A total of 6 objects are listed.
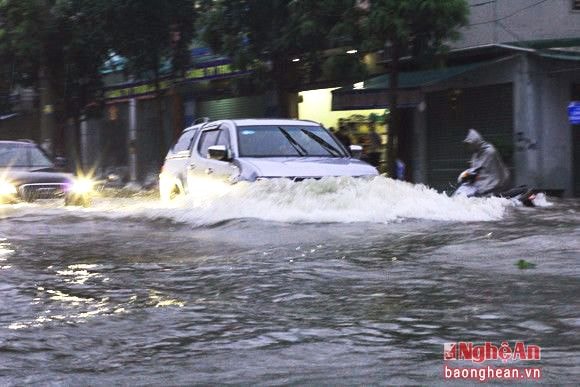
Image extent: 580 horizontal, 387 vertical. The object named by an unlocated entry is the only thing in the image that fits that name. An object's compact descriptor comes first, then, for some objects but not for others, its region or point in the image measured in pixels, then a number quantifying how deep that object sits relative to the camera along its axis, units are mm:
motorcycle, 14367
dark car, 15227
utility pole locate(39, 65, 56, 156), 26938
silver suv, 12008
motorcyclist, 14484
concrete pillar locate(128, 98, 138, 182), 34594
